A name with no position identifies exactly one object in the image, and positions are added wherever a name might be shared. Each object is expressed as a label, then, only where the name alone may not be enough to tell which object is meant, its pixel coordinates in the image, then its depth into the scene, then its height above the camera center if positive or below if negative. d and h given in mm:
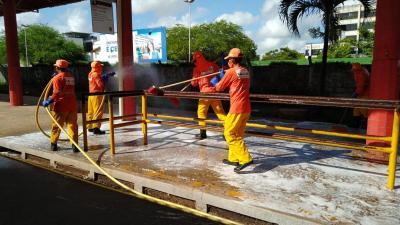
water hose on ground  4359 -1662
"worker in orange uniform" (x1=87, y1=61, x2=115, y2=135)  8203 -601
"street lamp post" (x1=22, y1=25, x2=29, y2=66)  40656 +1596
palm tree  9805 +1456
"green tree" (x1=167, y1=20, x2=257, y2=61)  53906 +4382
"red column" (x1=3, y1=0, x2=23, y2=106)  13789 +626
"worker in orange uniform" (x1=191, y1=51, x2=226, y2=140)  7359 -188
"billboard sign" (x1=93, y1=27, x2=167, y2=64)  20578 +1344
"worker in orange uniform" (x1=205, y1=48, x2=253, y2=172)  5250 -476
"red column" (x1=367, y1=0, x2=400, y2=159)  5613 +118
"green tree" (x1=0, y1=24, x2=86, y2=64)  41531 +2760
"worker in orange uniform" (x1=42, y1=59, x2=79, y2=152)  6641 -563
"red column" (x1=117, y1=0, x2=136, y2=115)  9227 +502
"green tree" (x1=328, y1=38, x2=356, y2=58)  40812 +2155
